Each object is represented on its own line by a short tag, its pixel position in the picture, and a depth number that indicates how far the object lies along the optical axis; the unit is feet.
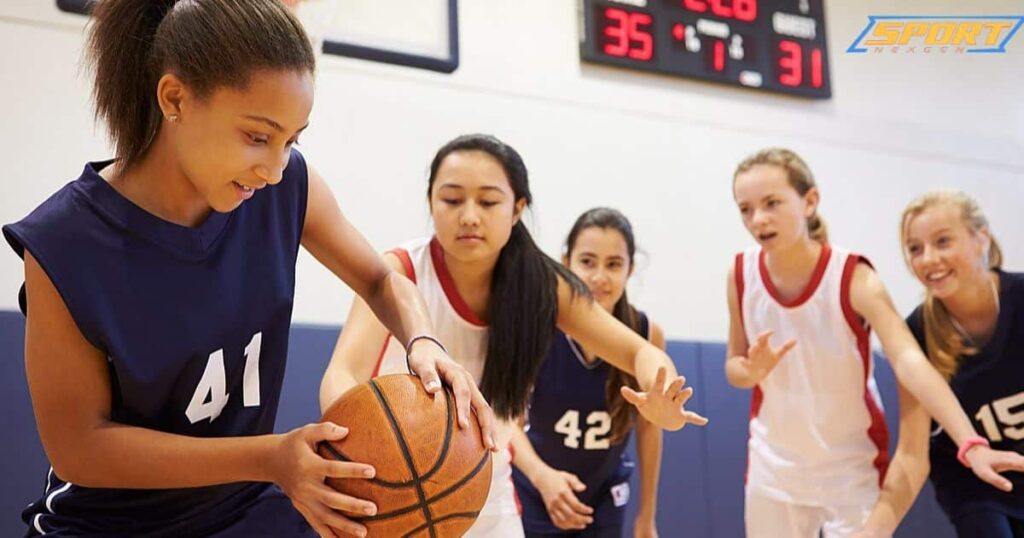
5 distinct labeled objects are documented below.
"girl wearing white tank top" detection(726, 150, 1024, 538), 10.78
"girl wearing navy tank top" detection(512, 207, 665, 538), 11.02
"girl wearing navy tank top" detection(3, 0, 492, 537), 4.57
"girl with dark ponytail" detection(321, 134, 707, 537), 8.05
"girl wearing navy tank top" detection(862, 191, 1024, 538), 10.17
